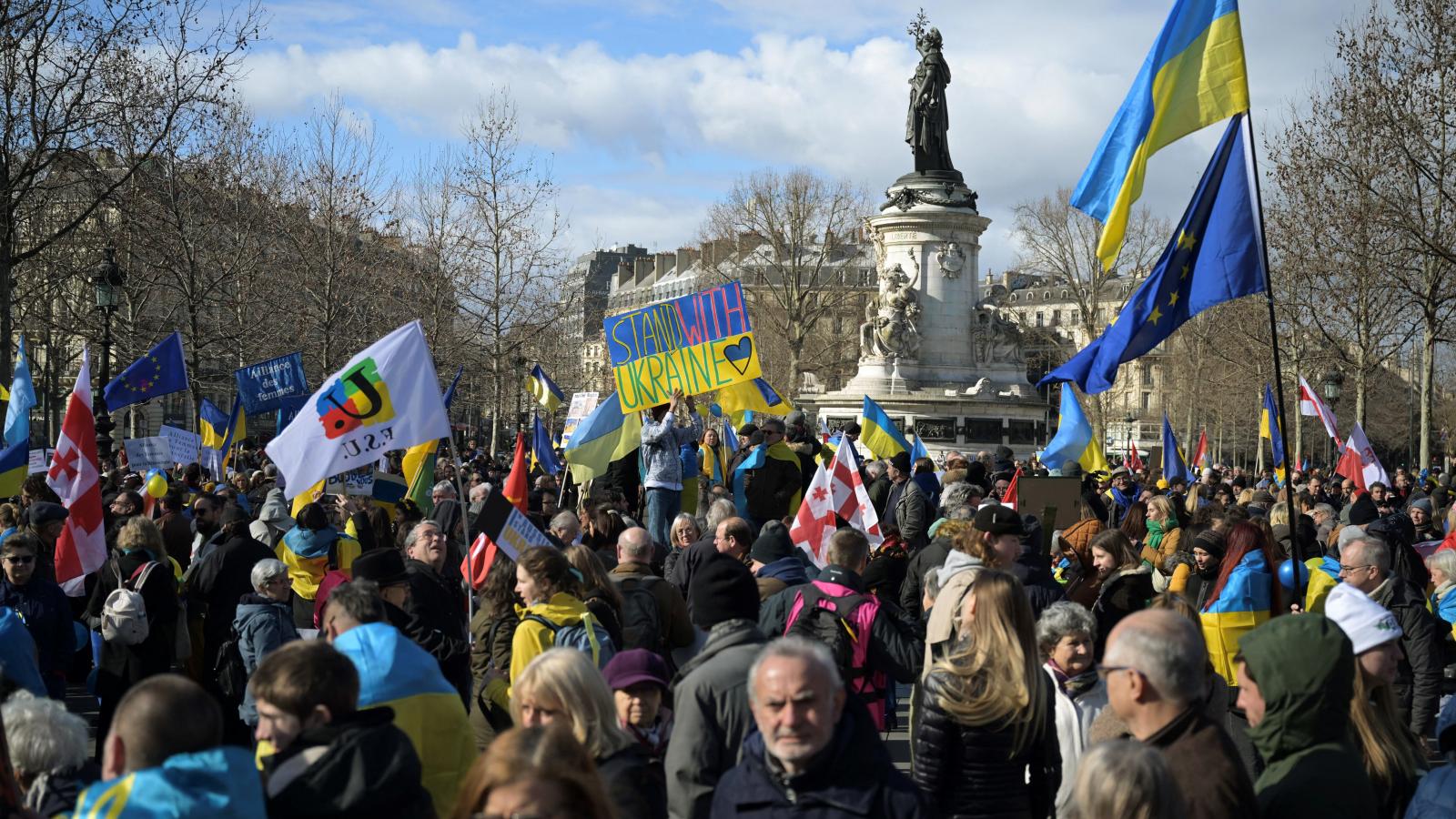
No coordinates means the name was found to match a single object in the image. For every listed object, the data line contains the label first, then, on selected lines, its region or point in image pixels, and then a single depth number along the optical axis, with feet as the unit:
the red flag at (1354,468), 64.75
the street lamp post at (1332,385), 85.97
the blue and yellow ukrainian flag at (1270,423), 81.10
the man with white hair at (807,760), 13.12
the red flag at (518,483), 40.09
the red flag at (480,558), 31.04
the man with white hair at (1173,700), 13.08
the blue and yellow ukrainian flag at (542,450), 66.33
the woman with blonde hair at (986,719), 16.44
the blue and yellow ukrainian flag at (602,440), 43.16
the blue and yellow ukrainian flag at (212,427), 67.82
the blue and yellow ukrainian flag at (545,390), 81.00
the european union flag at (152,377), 62.90
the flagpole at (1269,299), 21.72
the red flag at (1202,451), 95.09
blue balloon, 27.89
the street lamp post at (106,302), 69.77
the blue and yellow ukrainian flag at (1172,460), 72.28
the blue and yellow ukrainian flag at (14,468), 43.32
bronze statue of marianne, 126.21
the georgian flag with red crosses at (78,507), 30.71
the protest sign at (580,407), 69.05
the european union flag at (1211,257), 26.66
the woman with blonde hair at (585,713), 14.30
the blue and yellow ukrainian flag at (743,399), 58.59
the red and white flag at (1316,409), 66.74
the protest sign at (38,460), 52.13
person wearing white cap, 15.53
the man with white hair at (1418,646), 27.04
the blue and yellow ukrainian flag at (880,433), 65.21
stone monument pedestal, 123.03
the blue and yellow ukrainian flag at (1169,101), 27.66
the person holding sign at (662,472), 47.83
